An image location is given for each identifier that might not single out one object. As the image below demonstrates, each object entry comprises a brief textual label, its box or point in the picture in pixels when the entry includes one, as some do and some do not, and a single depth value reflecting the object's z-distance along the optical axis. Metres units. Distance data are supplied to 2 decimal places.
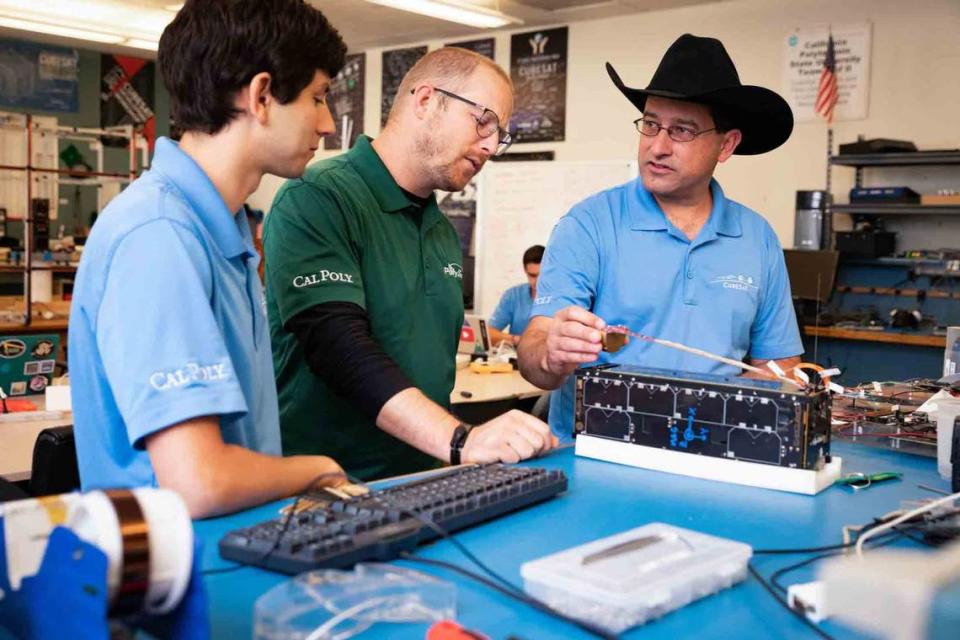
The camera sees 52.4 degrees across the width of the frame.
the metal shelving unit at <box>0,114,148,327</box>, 6.70
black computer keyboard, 1.07
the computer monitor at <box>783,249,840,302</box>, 6.46
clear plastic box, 0.97
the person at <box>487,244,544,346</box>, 6.35
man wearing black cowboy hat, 2.27
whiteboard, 8.06
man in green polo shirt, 1.81
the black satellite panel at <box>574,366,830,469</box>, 1.59
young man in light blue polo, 1.21
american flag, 6.91
